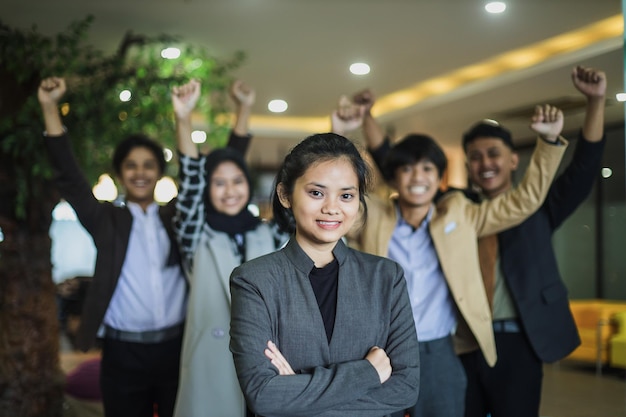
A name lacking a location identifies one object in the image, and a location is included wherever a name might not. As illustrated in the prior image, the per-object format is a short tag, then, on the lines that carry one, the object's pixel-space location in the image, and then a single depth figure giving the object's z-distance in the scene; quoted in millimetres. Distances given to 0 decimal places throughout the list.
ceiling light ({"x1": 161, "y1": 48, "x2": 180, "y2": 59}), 5771
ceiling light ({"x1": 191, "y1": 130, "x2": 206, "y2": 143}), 8319
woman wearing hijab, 2912
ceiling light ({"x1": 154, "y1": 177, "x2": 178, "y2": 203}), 8047
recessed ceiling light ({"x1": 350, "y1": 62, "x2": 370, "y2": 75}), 6882
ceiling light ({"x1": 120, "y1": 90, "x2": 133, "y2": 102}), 5246
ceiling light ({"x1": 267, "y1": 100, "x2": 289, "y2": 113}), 8961
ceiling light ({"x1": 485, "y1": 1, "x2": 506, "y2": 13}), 5156
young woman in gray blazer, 1692
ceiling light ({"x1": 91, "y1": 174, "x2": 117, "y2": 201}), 7477
